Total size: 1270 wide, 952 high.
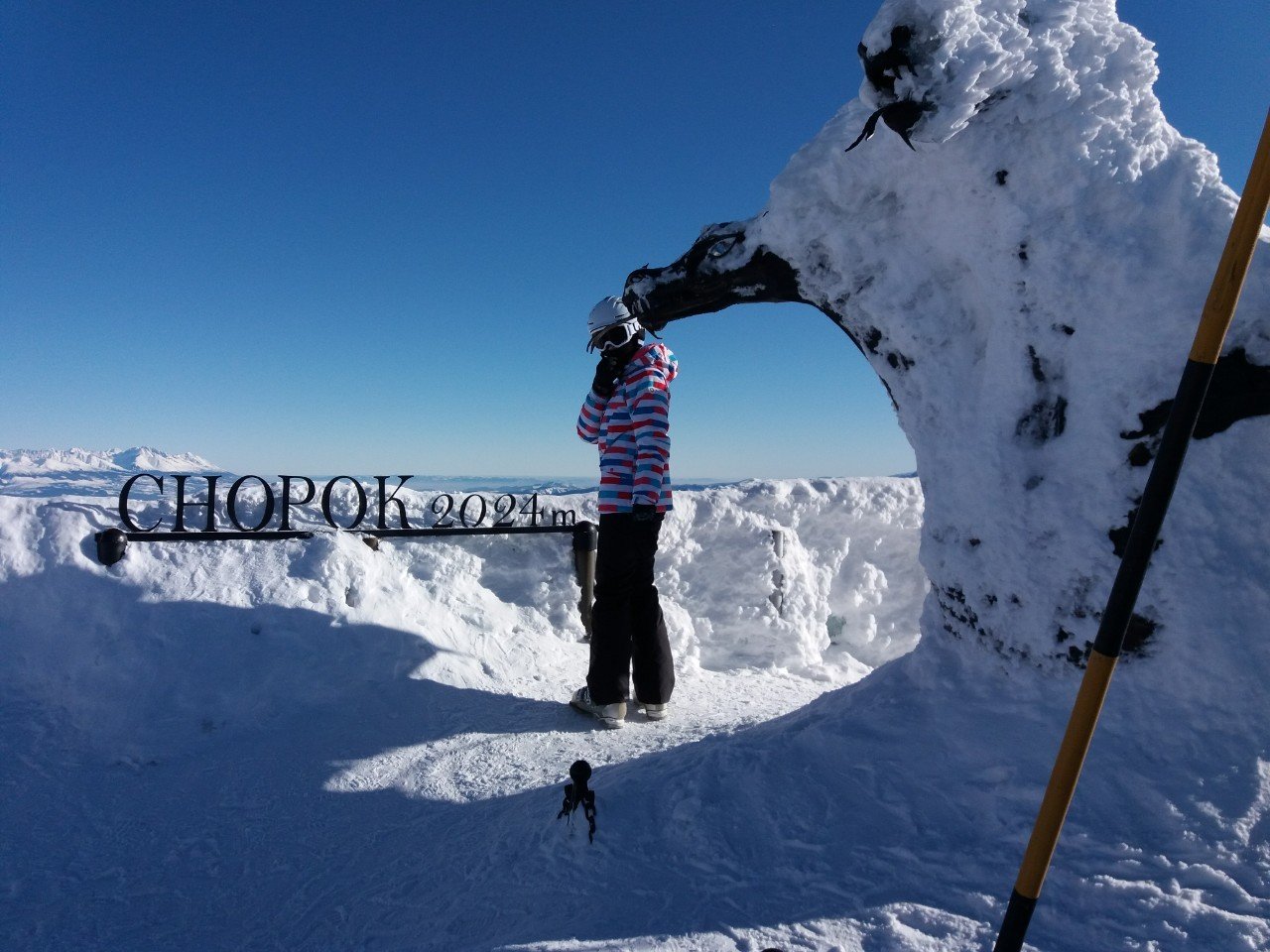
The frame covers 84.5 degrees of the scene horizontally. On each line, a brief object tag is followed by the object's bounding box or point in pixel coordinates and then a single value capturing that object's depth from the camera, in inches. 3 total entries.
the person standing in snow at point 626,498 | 136.4
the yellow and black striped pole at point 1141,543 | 41.8
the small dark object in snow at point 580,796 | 82.0
